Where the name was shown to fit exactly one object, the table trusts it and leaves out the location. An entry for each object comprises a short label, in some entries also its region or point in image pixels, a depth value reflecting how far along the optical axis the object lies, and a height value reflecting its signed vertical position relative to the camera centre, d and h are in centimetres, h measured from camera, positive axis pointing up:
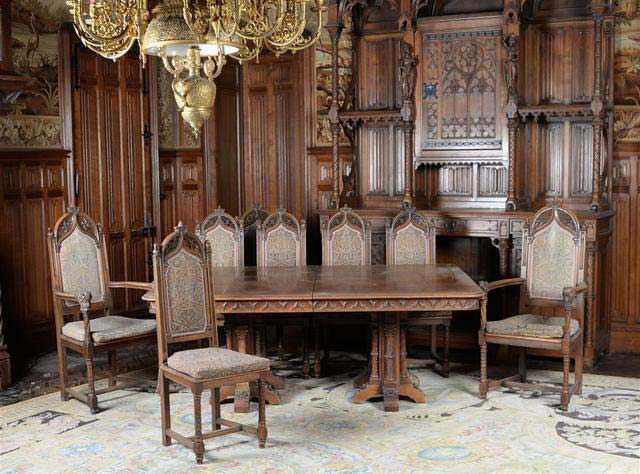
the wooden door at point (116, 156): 740 +26
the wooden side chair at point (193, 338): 439 -84
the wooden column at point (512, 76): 662 +79
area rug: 443 -143
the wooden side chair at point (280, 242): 669 -46
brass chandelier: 434 +80
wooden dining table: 501 -67
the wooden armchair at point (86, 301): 544 -75
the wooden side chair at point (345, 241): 659 -45
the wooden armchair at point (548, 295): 536 -79
